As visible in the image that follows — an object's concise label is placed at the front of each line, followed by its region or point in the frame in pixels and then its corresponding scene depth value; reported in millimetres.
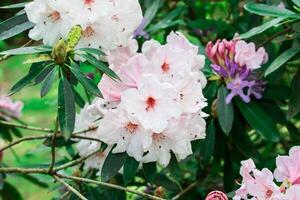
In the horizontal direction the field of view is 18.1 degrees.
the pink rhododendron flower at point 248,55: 1378
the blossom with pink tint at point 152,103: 1161
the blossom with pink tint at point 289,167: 1132
